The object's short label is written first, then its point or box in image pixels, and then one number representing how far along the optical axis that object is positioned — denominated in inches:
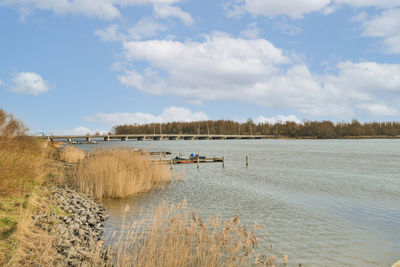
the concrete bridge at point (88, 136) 4794.5
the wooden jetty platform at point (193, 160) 1478.8
